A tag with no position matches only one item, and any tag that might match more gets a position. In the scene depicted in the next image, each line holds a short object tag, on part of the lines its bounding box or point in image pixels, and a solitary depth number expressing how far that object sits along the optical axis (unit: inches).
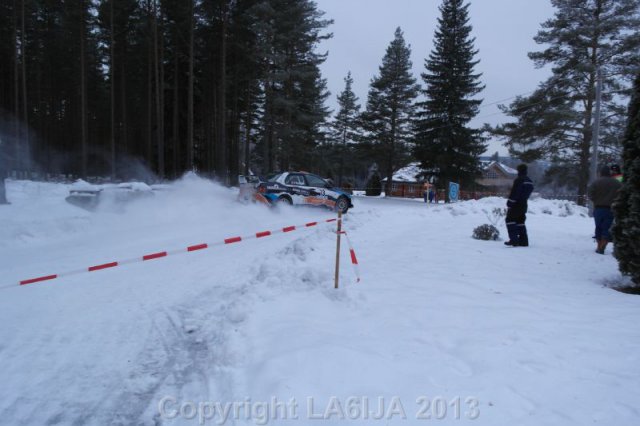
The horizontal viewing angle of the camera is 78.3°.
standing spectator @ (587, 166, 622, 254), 320.8
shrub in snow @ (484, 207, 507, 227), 532.0
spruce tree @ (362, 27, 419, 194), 1621.6
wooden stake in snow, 224.1
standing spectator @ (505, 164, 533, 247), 341.4
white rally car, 558.9
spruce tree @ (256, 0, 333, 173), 1071.6
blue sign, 1031.3
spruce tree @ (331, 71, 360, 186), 2214.6
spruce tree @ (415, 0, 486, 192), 1266.0
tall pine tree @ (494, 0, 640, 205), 934.4
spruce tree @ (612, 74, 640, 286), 212.8
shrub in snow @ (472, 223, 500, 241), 386.9
